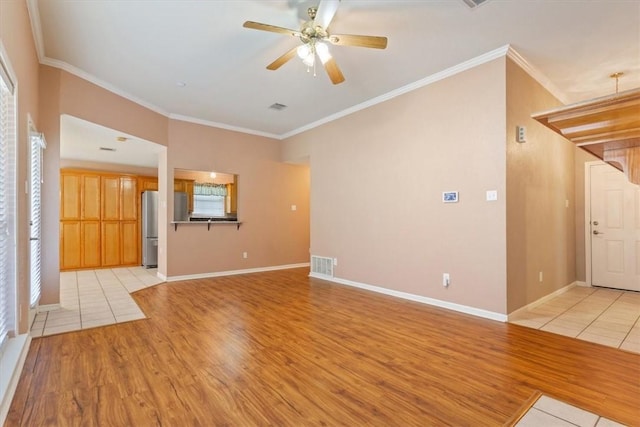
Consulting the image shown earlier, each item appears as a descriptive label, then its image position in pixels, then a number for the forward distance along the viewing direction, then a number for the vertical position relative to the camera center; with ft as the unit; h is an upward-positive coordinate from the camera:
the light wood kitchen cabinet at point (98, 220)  21.45 -0.23
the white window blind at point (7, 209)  6.87 +0.18
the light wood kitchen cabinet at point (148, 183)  24.22 +2.64
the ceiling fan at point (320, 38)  7.75 +4.85
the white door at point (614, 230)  14.93 -0.80
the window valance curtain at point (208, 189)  20.21 +1.80
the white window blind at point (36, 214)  10.35 +0.11
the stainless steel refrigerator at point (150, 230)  22.48 -0.99
